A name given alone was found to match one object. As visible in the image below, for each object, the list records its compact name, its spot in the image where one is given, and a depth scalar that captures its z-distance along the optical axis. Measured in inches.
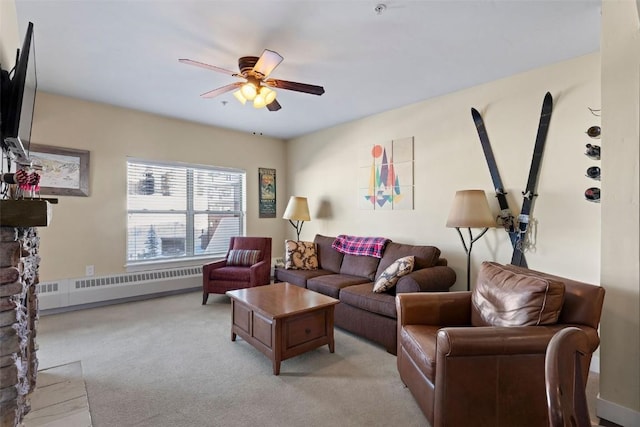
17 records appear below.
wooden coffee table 92.7
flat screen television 63.4
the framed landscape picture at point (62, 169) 139.0
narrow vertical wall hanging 217.5
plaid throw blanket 147.9
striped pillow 170.2
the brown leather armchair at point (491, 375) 59.9
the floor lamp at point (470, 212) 114.2
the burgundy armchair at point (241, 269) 157.9
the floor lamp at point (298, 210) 187.6
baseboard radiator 142.1
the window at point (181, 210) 170.1
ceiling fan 99.7
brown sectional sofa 108.1
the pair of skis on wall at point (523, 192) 111.1
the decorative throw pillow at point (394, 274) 115.0
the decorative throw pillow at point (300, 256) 164.1
